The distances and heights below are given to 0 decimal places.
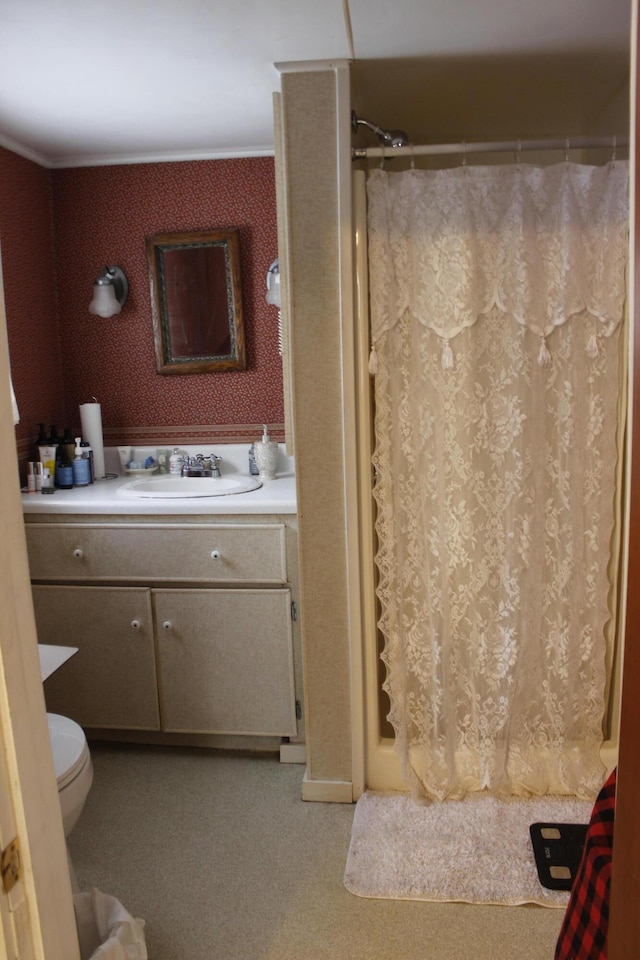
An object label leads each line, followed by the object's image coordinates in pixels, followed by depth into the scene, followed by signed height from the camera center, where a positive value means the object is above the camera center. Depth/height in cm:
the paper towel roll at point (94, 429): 292 -26
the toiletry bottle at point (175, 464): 298 -41
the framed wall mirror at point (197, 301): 290 +24
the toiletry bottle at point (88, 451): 285 -33
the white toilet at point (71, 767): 156 -87
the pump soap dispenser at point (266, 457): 282 -38
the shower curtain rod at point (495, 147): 199 +55
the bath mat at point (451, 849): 188 -136
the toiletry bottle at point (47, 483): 270 -43
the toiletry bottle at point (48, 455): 275 -33
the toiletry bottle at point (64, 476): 279 -42
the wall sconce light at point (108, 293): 290 +28
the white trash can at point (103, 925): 161 -123
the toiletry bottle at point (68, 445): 287 -31
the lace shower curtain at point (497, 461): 197 -31
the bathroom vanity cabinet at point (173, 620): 241 -86
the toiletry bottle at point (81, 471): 282 -40
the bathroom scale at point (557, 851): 190 -135
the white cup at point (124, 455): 303 -37
